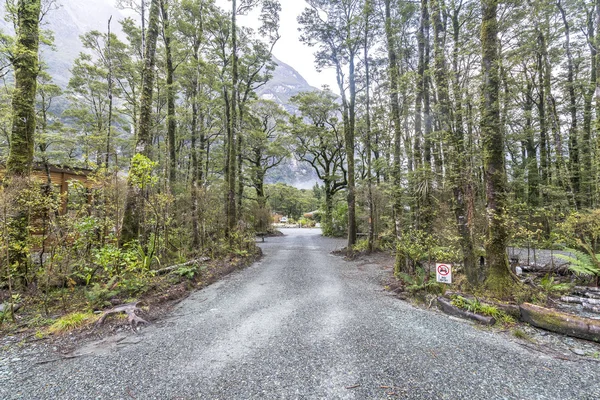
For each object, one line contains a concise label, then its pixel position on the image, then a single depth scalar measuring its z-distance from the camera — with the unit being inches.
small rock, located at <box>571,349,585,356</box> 105.6
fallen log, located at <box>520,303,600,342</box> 115.4
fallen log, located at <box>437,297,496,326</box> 135.9
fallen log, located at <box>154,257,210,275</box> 217.7
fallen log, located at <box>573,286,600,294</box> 174.1
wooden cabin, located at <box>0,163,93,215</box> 357.1
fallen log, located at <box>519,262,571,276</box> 217.5
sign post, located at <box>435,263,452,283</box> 163.8
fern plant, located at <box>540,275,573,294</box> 166.4
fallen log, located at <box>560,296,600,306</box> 154.3
